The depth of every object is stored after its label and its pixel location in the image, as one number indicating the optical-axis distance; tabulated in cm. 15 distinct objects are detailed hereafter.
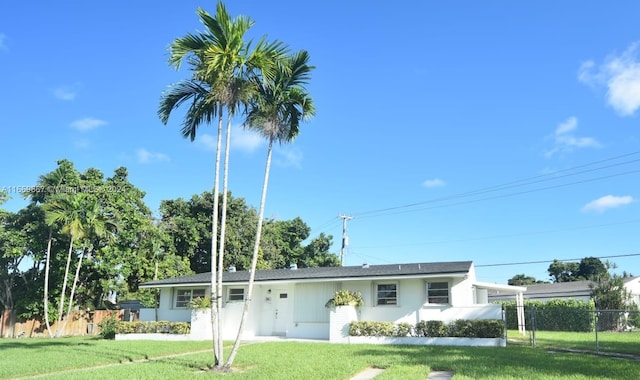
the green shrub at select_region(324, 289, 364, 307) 1945
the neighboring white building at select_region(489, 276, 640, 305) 3506
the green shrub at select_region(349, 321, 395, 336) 1845
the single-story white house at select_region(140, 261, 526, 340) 1881
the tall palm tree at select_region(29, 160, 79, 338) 2853
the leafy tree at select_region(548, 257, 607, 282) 7344
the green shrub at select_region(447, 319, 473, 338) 1730
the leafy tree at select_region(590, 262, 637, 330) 2797
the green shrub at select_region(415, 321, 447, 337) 1778
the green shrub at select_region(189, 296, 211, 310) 2105
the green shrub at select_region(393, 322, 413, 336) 1833
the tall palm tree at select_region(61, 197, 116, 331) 2575
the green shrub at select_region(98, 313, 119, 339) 2279
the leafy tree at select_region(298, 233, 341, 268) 4519
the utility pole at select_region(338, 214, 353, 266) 4025
